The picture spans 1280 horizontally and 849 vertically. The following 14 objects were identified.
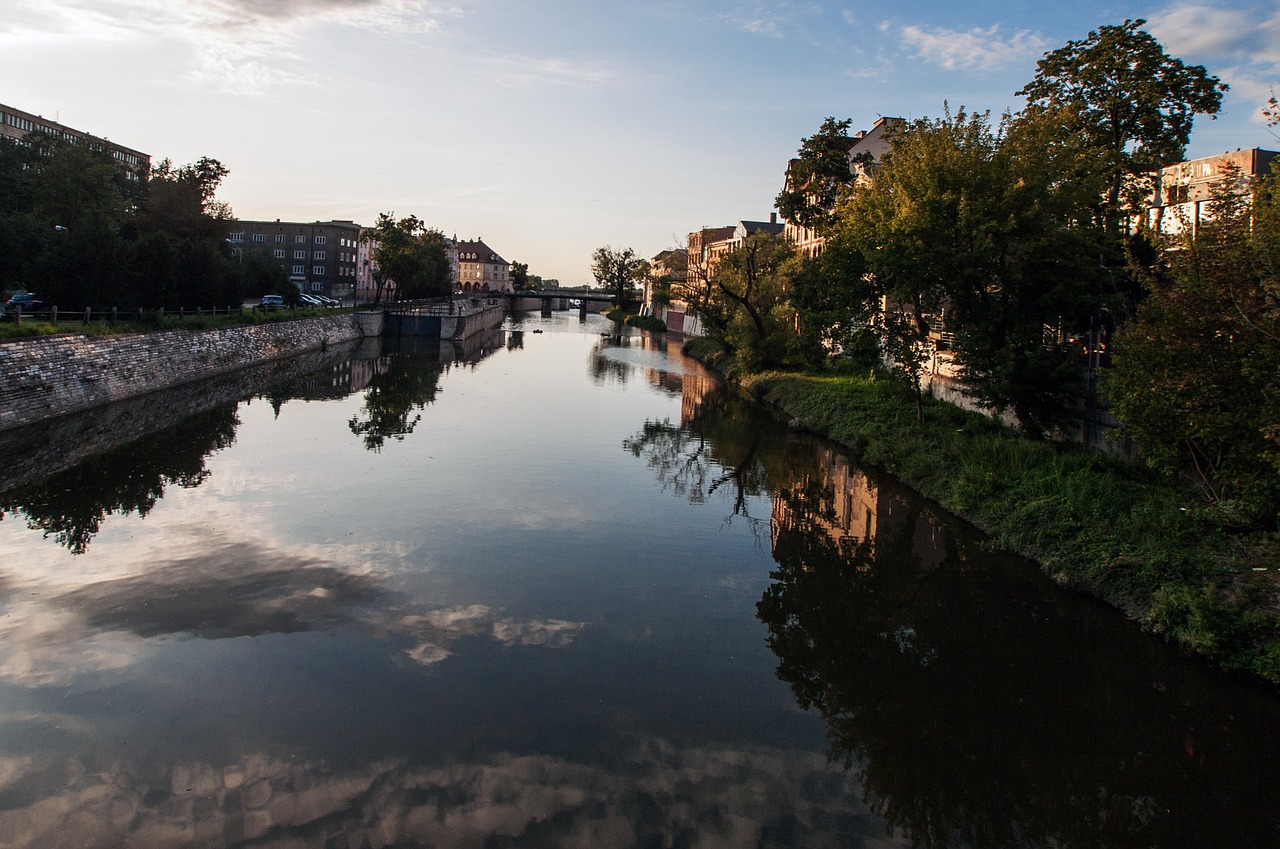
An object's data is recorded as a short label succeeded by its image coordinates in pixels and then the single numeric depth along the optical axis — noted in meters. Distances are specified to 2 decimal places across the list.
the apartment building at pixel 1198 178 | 19.67
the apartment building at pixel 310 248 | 120.00
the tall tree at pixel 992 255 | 21.45
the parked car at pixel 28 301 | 36.69
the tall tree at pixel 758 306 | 45.34
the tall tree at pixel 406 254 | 83.75
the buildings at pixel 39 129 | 87.94
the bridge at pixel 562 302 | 130.38
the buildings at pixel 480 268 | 192.25
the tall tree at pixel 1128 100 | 23.95
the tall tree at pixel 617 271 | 123.50
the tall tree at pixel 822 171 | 45.34
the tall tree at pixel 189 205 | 50.69
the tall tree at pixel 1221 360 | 12.48
